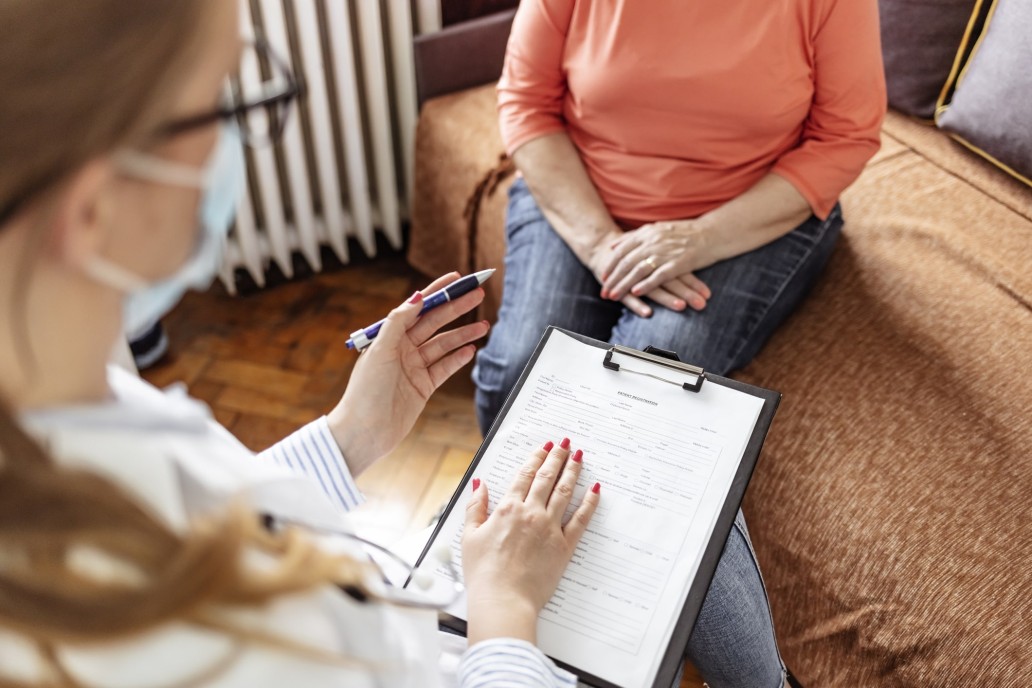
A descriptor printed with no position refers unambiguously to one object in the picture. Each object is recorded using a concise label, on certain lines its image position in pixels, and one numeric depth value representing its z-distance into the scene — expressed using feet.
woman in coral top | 3.87
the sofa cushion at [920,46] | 4.80
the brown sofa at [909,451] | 3.19
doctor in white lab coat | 1.39
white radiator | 5.38
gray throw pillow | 4.40
